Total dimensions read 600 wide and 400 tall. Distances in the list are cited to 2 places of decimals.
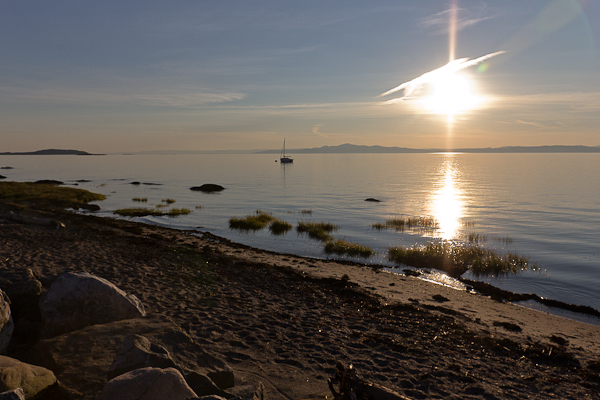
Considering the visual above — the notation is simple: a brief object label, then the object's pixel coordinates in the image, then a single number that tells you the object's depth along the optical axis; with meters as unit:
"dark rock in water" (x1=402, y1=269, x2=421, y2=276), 19.27
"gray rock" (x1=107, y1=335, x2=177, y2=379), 5.49
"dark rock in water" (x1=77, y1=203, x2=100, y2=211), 40.74
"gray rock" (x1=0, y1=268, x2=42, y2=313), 7.55
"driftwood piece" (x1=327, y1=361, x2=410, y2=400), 4.97
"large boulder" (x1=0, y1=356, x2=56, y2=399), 4.57
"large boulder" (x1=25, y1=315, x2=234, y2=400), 5.78
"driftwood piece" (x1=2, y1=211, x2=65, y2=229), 23.94
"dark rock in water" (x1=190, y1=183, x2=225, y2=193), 68.00
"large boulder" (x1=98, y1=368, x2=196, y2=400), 4.72
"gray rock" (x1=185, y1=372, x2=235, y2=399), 5.42
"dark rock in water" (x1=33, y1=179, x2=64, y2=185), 67.10
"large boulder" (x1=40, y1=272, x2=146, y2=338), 7.14
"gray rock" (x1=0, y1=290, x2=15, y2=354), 6.02
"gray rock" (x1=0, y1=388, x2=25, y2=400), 3.93
